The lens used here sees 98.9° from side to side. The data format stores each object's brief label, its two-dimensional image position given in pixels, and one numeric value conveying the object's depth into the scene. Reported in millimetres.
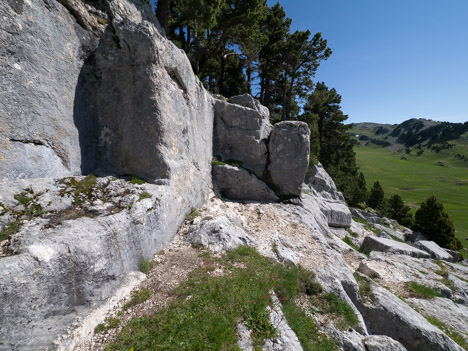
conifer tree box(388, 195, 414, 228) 42719
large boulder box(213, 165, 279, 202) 15992
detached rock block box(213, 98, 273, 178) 17188
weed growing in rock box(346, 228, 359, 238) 22156
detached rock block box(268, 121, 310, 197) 17188
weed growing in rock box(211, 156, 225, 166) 16077
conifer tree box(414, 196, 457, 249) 30109
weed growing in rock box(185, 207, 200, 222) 11073
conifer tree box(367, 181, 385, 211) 46156
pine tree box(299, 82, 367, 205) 39625
